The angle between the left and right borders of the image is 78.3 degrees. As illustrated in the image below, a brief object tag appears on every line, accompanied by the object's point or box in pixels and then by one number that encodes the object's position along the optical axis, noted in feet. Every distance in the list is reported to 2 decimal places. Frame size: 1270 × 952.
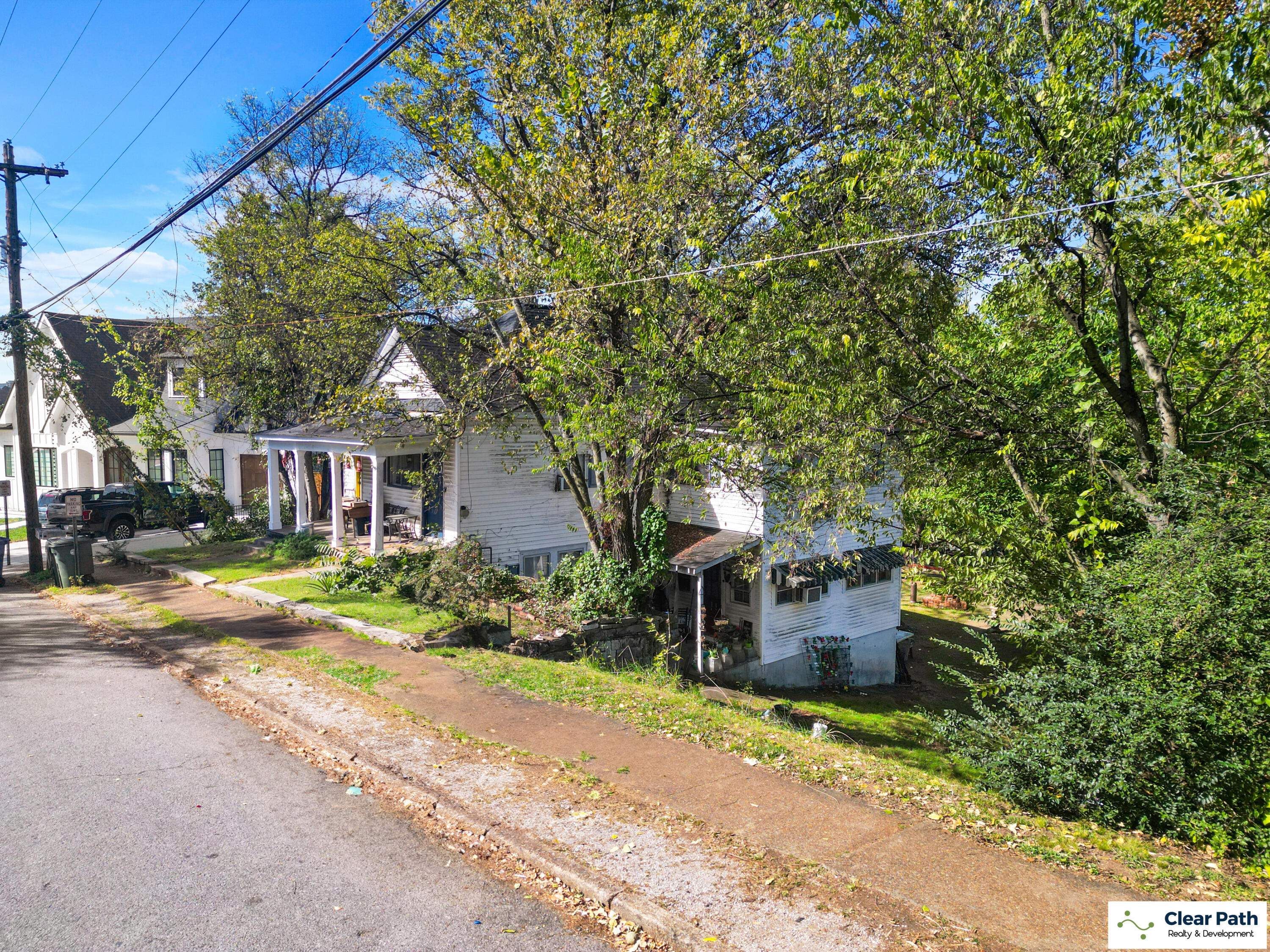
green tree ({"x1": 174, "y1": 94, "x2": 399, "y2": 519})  52.85
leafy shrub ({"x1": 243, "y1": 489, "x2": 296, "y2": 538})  76.95
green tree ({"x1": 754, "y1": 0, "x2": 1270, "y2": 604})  24.14
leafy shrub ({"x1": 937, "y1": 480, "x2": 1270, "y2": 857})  18.54
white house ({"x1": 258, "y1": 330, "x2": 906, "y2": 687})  52.75
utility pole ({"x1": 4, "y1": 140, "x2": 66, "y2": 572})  59.88
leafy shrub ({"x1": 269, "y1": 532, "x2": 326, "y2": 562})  63.31
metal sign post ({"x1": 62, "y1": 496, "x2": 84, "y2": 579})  63.05
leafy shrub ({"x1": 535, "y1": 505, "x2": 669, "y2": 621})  46.09
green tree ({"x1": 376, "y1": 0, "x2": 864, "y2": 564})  37.19
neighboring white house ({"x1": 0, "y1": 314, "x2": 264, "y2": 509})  100.22
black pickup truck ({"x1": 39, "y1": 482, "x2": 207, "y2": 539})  79.77
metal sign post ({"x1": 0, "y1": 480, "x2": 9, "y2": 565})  67.72
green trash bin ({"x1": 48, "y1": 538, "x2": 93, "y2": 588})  56.29
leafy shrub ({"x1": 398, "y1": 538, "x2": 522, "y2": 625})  41.04
